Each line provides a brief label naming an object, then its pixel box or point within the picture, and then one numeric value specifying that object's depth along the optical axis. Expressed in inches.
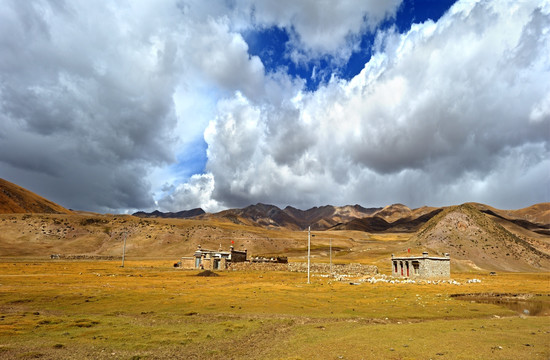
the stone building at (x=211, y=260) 3595.0
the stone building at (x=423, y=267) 2970.0
